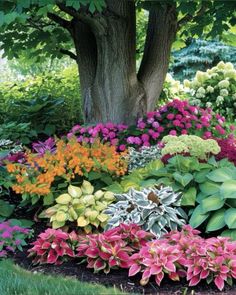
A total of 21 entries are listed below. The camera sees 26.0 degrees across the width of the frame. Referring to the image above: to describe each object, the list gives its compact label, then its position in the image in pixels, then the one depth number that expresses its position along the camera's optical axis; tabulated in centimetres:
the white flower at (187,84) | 1176
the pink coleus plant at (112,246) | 362
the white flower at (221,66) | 1177
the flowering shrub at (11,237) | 403
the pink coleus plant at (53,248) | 381
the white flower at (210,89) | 1114
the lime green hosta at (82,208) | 421
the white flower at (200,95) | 1130
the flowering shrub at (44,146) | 552
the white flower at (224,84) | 1102
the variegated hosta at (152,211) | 404
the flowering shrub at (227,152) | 495
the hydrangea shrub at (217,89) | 1104
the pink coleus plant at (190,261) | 337
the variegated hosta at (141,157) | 573
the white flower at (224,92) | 1093
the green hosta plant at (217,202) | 393
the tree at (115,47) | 670
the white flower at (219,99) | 1090
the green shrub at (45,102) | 827
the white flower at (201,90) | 1126
